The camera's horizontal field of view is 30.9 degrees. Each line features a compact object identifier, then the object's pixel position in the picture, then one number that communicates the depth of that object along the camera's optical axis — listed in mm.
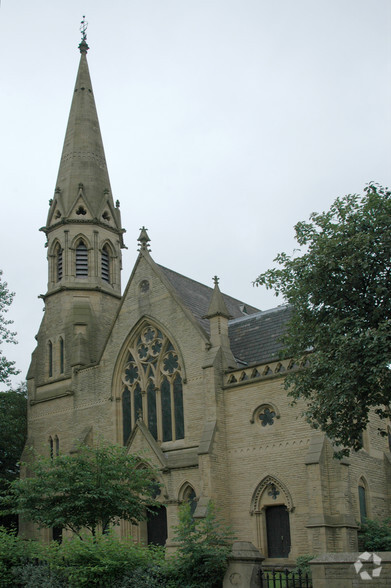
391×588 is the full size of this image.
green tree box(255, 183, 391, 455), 16484
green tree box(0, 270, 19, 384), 34750
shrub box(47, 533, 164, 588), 16875
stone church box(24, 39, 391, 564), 25781
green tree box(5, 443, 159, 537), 23047
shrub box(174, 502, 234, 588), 15617
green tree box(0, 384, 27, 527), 36375
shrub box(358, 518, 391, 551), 24453
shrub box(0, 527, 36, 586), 19453
